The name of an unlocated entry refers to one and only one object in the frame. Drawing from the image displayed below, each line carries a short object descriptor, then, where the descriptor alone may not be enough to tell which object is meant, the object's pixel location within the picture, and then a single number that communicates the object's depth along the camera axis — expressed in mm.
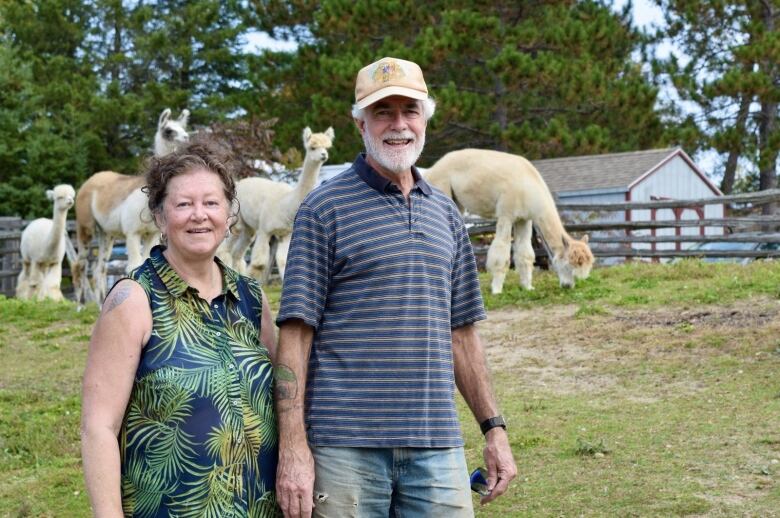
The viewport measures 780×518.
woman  2842
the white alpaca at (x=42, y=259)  17531
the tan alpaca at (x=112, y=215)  13031
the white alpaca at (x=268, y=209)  14375
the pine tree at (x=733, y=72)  27484
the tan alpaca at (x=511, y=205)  13812
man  3111
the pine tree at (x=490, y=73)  26312
